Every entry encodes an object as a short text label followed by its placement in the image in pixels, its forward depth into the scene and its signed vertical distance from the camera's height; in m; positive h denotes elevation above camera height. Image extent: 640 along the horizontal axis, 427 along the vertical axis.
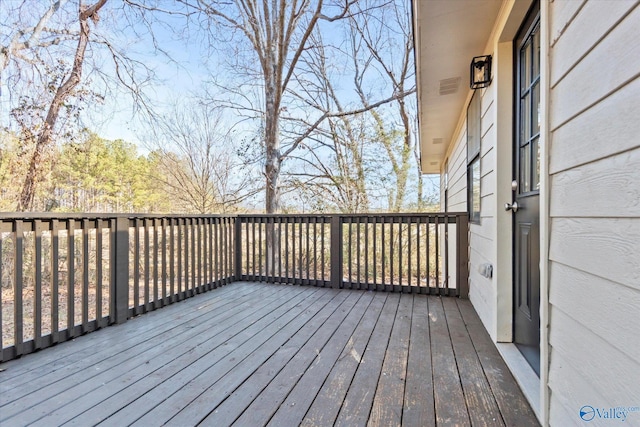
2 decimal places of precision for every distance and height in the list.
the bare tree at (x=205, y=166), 7.74 +1.18
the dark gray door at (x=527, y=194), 1.65 +0.11
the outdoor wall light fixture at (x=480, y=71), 2.33 +1.11
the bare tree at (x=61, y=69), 4.64 +2.39
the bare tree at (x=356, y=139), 8.06 +1.96
